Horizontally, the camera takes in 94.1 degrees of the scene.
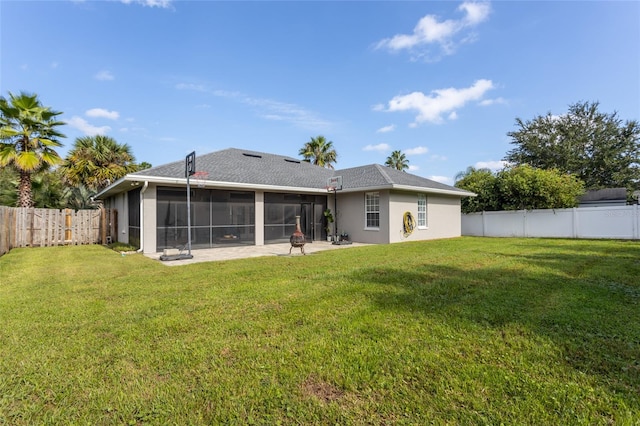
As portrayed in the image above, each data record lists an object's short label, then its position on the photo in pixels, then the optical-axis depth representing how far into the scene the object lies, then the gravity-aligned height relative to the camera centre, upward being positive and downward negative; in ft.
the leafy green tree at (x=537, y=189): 53.47 +5.18
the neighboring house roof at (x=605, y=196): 79.97 +5.53
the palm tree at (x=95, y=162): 55.88 +11.49
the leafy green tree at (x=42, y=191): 52.42 +5.84
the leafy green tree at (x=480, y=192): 62.08 +5.50
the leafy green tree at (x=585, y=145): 82.58 +20.52
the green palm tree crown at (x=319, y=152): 95.40 +21.80
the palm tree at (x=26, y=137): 39.73 +11.89
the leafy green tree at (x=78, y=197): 60.39 +5.11
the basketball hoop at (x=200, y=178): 37.20 +5.46
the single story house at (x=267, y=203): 37.42 +2.50
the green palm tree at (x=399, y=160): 117.08 +22.99
